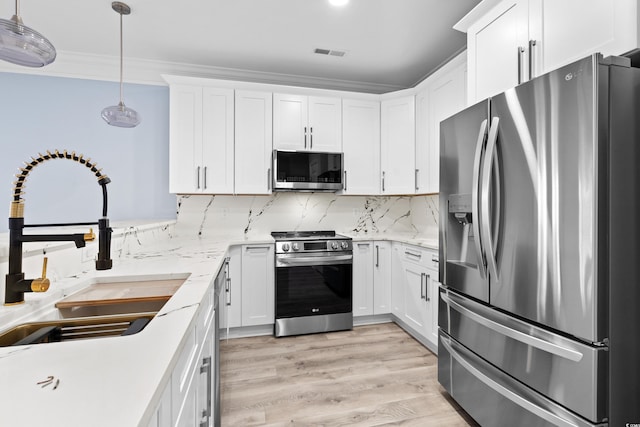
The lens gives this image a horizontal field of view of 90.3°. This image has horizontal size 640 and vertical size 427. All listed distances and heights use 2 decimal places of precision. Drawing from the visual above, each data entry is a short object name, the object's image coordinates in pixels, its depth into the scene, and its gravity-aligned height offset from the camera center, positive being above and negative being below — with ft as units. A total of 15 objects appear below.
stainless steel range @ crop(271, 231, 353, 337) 9.70 -2.17
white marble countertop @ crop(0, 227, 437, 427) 1.55 -0.98
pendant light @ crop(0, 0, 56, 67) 3.93 +2.19
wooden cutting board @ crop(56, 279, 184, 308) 3.79 -1.06
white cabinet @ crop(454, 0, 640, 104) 4.13 +2.84
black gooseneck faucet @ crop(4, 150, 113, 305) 3.23 -0.32
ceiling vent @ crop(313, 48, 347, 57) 9.88 +5.12
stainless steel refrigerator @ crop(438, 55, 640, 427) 3.69 -0.44
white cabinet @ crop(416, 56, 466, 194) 8.73 +3.12
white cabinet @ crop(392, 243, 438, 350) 8.43 -2.19
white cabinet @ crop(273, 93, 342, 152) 10.62 +3.12
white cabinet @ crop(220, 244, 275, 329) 9.62 -2.19
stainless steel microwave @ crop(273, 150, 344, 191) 10.32 +1.45
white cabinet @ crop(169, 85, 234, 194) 9.98 +2.36
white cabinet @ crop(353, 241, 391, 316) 10.50 -2.07
